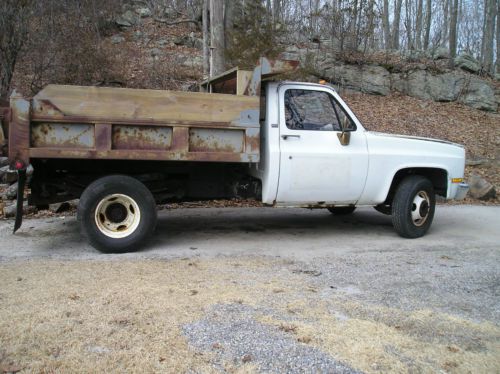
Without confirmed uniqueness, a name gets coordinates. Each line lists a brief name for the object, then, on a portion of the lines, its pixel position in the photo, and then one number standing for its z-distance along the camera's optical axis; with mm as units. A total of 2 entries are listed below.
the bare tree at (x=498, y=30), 27544
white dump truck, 5398
